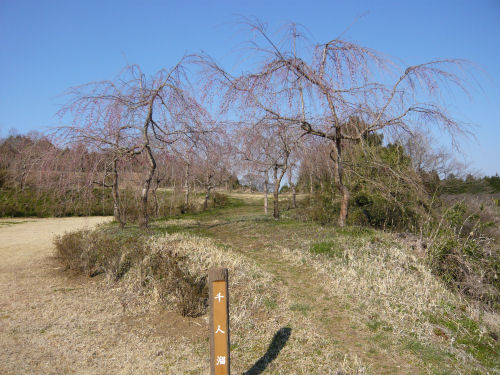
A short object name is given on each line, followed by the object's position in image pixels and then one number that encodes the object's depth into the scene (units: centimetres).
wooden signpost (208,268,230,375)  346
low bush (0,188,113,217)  2247
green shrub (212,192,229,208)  2880
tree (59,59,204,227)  920
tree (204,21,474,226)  793
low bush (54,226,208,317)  572
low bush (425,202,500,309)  593
